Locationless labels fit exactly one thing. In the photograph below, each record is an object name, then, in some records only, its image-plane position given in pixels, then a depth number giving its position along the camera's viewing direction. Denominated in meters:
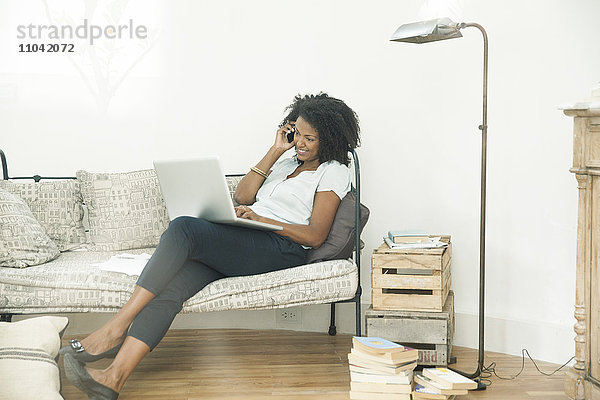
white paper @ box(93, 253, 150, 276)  2.73
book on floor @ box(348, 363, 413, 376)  2.45
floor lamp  2.66
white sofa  2.65
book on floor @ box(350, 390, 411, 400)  2.43
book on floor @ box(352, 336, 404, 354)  2.45
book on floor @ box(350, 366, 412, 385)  2.43
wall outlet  3.53
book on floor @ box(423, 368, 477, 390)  2.40
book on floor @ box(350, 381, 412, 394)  2.43
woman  2.42
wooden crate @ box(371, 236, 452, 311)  2.72
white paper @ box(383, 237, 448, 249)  2.79
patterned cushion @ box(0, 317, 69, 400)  2.25
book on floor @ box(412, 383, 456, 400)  2.41
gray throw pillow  2.84
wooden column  2.33
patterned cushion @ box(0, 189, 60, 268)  2.82
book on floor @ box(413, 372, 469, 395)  2.41
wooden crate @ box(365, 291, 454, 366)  2.71
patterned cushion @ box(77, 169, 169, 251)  3.18
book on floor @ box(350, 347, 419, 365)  2.43
